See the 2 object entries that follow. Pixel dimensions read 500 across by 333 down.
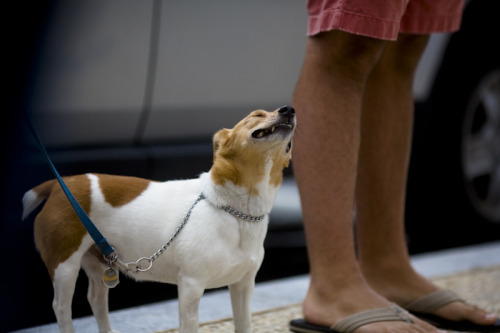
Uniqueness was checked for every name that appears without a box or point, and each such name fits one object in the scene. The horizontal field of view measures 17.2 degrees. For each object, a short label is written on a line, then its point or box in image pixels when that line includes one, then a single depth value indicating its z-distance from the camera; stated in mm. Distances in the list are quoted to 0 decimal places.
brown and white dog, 2454
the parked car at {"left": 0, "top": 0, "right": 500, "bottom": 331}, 2489
